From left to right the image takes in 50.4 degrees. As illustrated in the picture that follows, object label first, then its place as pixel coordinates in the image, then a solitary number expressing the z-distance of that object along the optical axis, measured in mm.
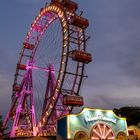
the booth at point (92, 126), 15131
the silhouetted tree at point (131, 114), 34337
